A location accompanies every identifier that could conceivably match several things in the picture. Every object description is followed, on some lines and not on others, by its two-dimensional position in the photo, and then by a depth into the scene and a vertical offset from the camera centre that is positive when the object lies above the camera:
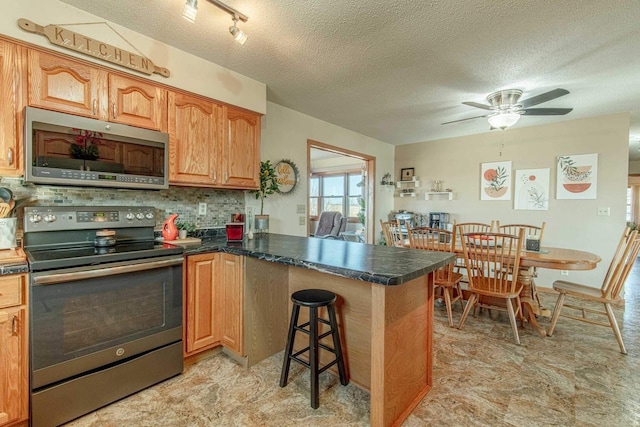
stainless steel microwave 1.67 +0.31
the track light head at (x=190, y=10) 1.51 +1.02
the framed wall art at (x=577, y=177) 3.80 +0.46
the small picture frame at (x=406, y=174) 5.37 +0.62
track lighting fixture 1.55 +1.08
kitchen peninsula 1.43 -0.61
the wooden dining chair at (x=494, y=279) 2.56 -0.67
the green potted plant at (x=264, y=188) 2.98 +0.17
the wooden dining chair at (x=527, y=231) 4.16 -0.31
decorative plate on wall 3.45 +0.35
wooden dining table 2.48 -0.47
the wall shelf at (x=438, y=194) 4.93 +0.25
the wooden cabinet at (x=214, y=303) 2.08 -0.73
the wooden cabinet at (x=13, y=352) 1.41 -0.75
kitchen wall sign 1.68 +0.97
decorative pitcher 2.32 -0.22
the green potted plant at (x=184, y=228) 2.43 -0.22
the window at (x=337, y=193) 7.05 +0.34
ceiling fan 2.83 +1.02
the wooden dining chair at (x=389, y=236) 3.53 -0.35
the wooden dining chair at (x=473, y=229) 3.87 -0.32
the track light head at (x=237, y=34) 1.79 +1.05
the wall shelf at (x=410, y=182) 5.28 +0.46
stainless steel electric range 1.49 -0.63
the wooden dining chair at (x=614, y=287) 2.39 -0.65
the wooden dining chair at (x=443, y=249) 2.97 -0.43
